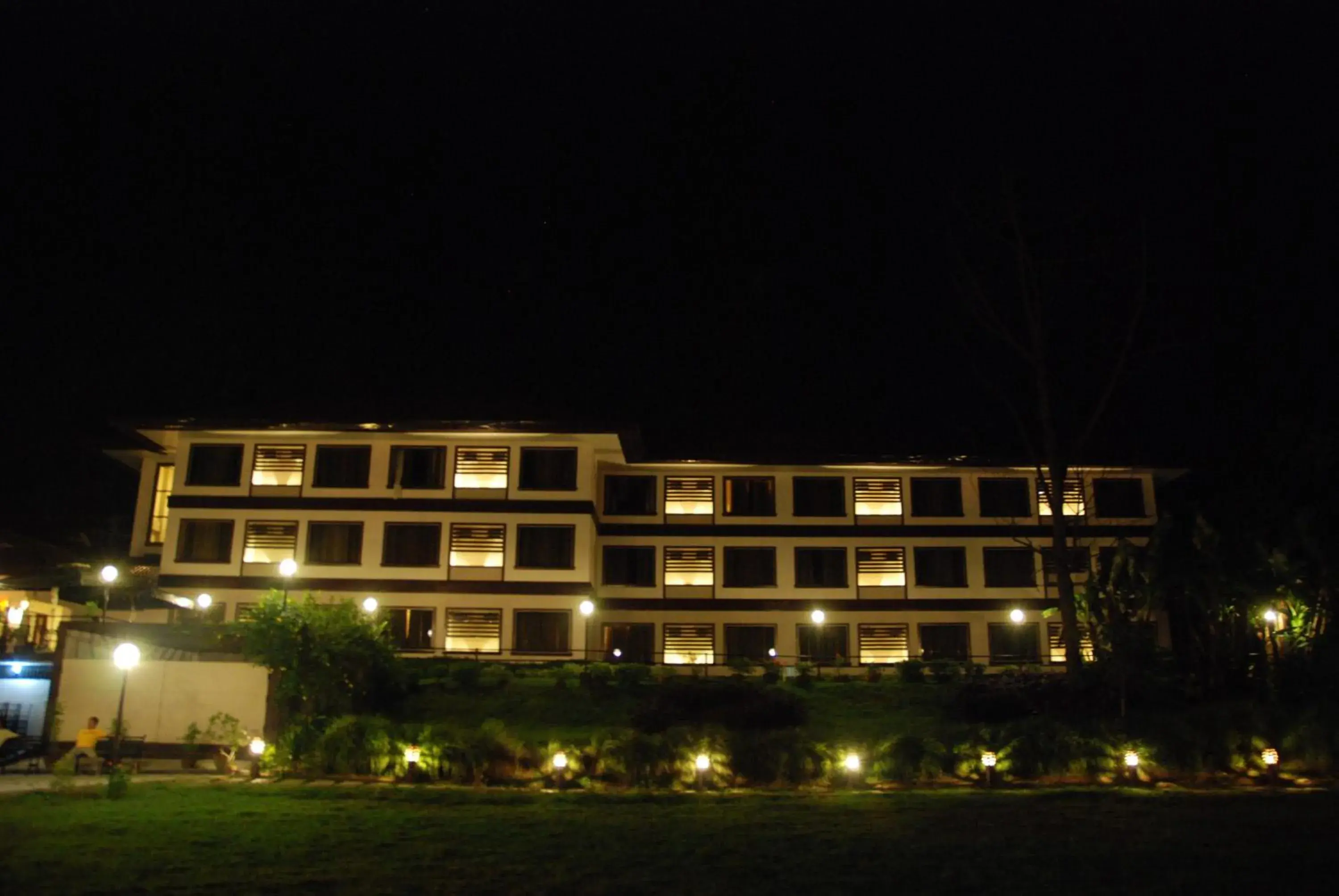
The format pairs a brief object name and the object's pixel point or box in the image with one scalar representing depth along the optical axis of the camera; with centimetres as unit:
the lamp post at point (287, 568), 2270
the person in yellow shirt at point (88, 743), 1895
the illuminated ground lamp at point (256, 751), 1875
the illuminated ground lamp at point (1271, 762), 1860
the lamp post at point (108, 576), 1998
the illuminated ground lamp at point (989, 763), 1827
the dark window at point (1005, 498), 4122
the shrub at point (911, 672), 2934
